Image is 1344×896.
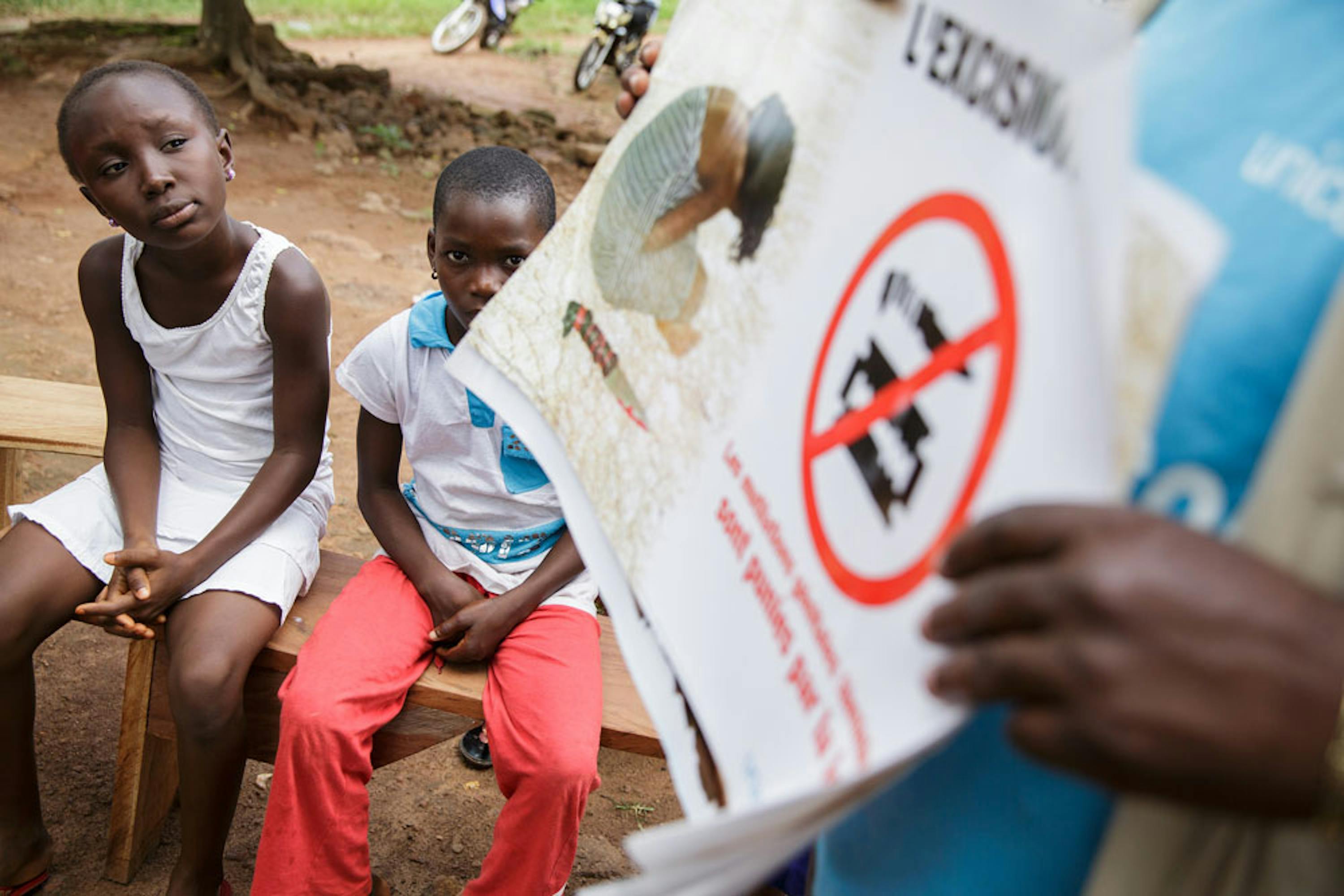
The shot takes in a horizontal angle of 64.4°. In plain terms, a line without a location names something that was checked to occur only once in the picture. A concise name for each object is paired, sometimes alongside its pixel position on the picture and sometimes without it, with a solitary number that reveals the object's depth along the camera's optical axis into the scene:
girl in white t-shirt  1.98
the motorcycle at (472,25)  11.92
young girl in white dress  2.16
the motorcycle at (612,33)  11.07
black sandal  2.90
